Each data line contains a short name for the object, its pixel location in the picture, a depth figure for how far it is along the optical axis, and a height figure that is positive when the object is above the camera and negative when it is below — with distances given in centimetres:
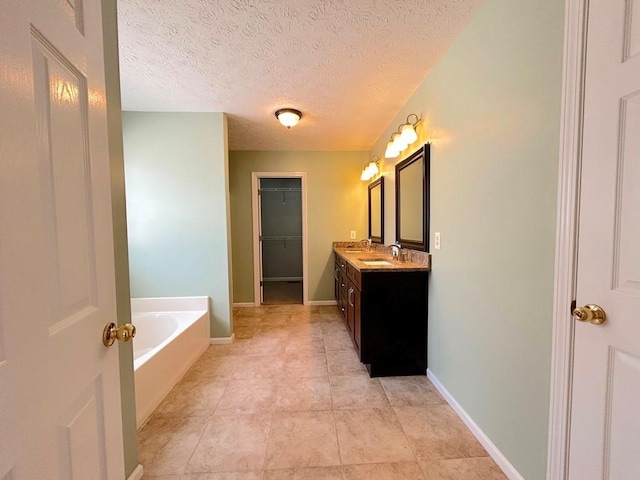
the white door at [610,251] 76 -8
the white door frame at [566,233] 89 -3
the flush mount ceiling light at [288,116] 253 +107
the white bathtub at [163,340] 170 -97
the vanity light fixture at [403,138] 216 +75
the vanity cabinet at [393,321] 207 -75
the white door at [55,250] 43 -5
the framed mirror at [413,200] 204 +22
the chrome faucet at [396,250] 257 -24
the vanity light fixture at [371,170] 337 +73
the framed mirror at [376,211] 327 +20
